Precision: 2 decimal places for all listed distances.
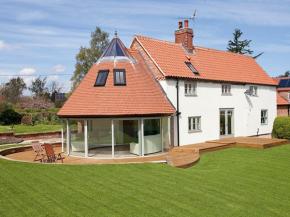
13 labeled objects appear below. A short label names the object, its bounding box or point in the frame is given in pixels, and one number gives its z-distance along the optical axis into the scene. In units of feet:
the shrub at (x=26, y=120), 94.10
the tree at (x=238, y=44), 165.27
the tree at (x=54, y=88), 180.70
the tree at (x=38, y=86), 188.20
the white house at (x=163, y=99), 43.90
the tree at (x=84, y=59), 126.71
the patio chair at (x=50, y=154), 39.09
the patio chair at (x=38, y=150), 40.40
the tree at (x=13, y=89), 165.56
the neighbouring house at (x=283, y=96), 86.49
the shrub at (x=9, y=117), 92.40
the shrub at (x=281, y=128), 63.68
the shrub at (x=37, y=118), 99.55
